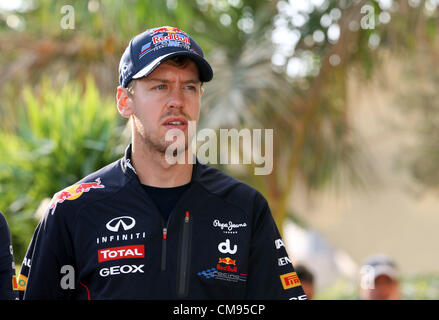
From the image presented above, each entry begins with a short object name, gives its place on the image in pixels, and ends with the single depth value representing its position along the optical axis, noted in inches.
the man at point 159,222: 168.2
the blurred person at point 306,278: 398.9
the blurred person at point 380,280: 402.3
